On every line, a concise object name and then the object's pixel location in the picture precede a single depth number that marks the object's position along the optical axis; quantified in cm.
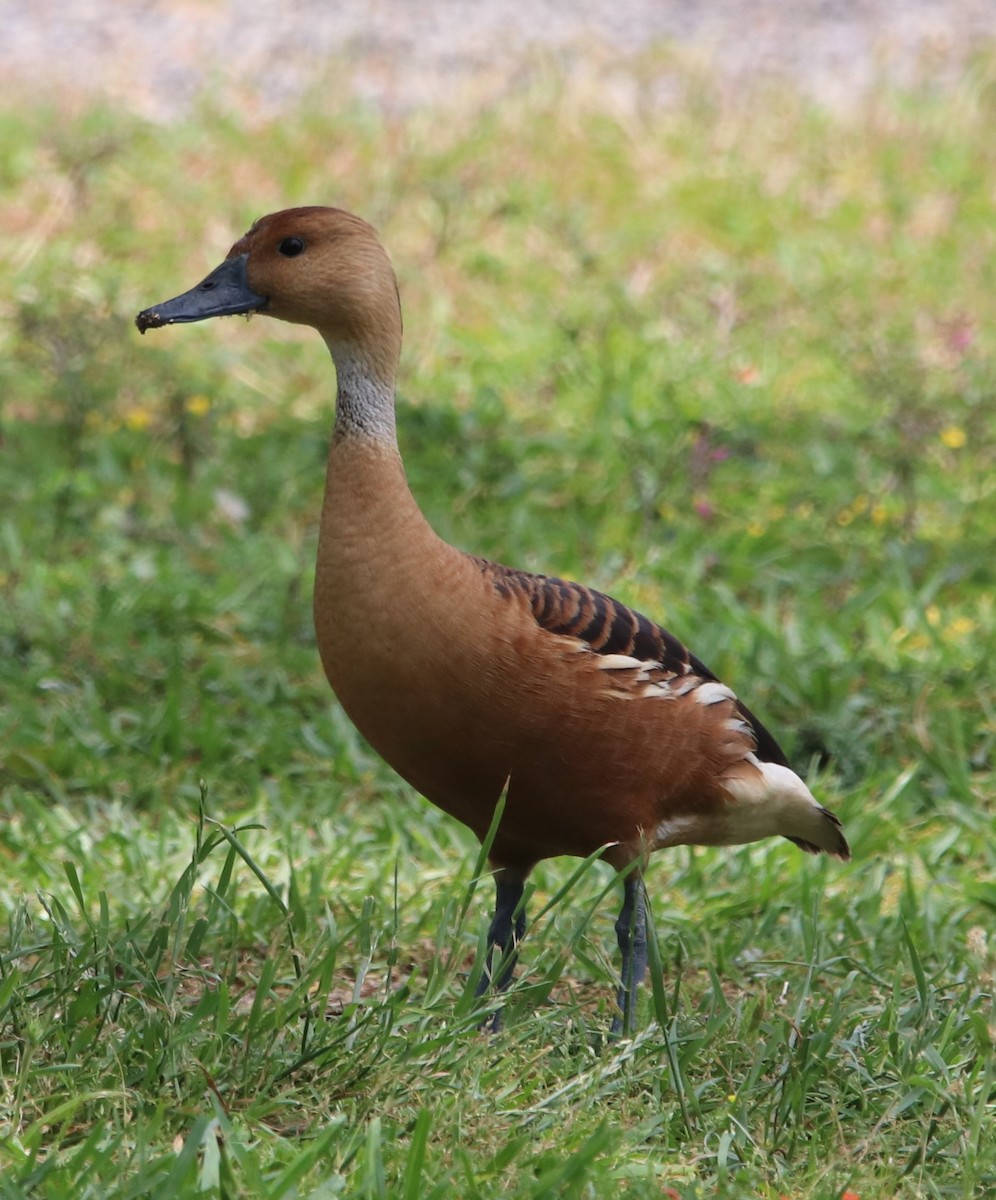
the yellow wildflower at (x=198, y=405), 1373
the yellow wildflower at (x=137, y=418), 1372
